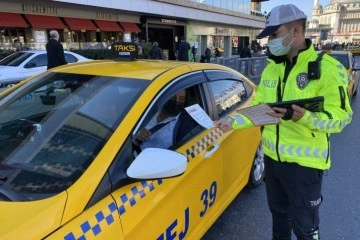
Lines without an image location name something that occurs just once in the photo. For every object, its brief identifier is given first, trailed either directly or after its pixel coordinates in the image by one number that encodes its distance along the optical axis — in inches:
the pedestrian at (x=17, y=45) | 637.4
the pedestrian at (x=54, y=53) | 279.9
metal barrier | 409.6
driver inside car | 76.1
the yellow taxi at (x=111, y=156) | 54.9
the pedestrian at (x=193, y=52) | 856.4
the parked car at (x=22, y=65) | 331.0
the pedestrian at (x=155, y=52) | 529.1
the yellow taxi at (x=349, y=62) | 301.1
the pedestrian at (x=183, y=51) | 527.5
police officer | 68.7
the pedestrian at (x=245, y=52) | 666.2
